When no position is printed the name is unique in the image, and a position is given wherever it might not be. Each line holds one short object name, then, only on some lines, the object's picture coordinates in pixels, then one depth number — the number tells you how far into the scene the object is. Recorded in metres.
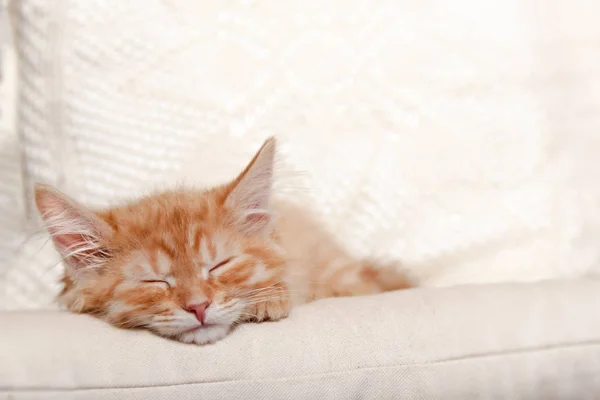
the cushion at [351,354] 0.60
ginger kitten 0.62
